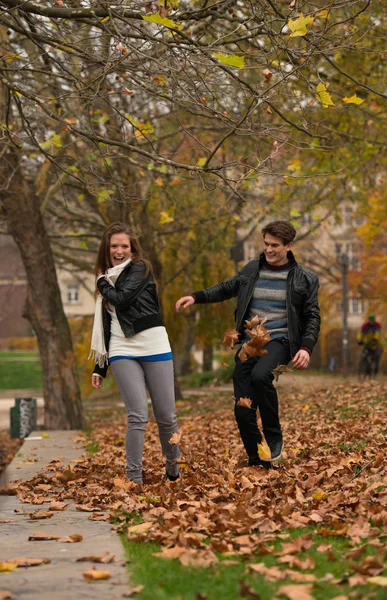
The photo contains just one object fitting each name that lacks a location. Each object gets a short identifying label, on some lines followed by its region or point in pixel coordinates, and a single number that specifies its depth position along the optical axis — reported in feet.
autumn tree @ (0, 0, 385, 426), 47.15
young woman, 41.62
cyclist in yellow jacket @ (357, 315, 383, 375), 154.64
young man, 42.80
